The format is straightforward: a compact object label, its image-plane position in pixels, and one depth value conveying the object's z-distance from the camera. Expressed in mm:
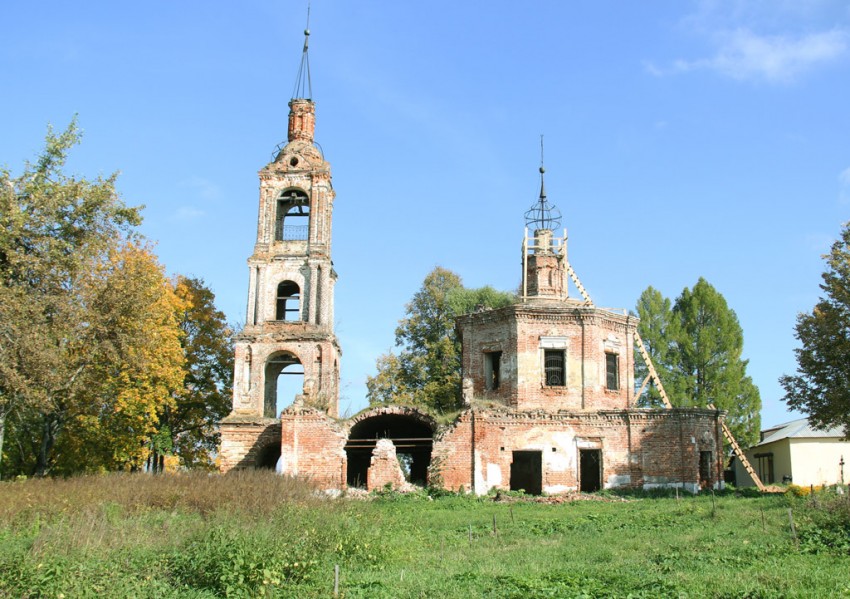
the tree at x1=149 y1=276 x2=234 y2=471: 36656
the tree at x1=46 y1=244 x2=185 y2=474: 25594
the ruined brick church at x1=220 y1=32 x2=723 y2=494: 28750
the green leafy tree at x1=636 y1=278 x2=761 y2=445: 42625
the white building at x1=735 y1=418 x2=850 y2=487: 37531
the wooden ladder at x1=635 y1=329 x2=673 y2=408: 33281
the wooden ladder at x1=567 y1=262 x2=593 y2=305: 33719
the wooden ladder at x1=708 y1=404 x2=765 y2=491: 31219
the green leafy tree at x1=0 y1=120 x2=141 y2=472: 22938
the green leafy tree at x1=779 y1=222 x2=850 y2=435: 27125
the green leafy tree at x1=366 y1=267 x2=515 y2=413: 40219
